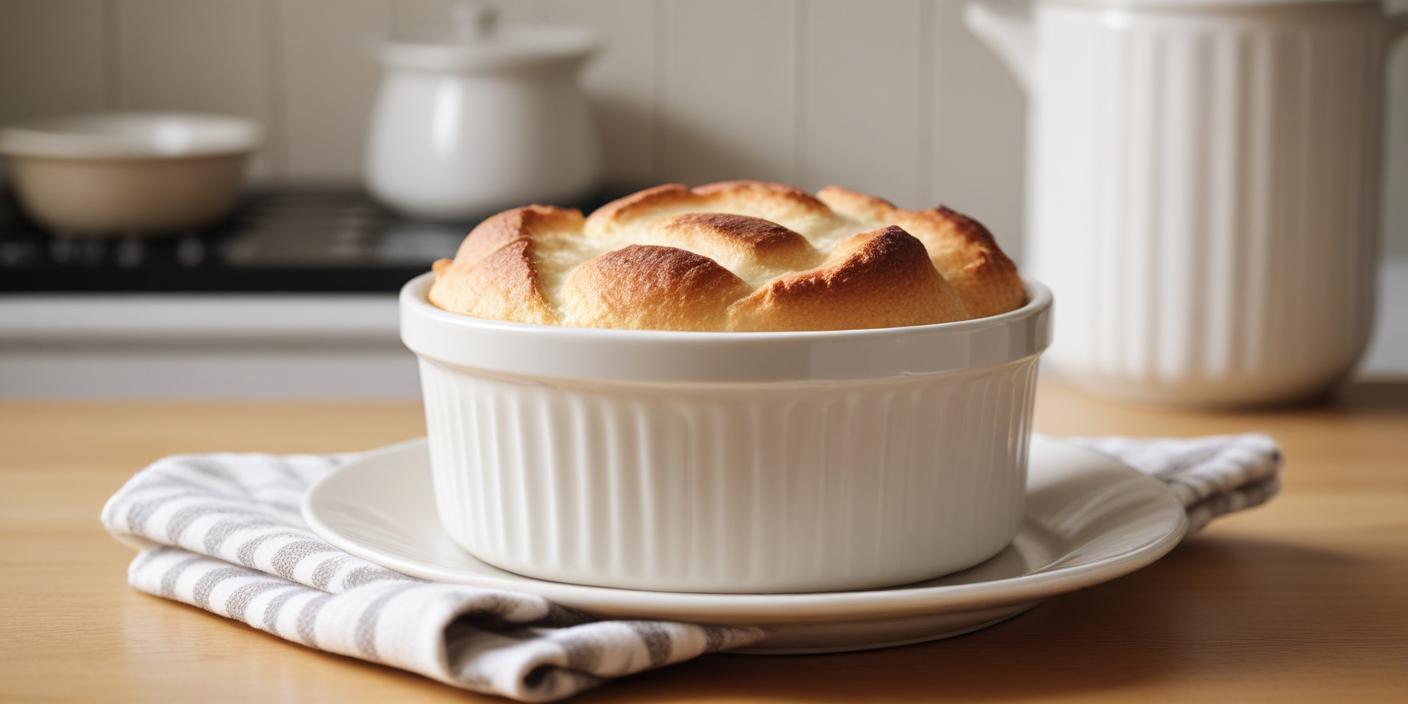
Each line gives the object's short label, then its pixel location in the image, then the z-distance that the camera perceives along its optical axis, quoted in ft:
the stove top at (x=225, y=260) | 5.17
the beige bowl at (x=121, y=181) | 5.23
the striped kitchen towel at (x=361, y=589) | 3.02
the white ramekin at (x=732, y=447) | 3.08
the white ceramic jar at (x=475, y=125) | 5.41
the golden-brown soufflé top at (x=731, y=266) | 3.12
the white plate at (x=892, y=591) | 3.05
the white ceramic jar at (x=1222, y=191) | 4.21
